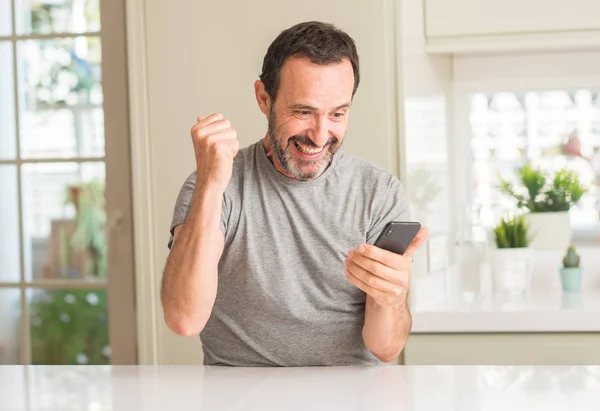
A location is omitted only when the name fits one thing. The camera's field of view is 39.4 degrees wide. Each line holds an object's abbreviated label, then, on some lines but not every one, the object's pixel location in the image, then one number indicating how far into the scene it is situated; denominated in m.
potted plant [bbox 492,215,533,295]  2.54
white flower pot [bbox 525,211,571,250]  2.82
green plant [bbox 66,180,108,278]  2.71
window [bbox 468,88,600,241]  2.91
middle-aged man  1.55
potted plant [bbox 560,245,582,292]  2.58
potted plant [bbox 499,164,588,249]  2.82
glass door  2.69
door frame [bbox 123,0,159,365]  2.46
